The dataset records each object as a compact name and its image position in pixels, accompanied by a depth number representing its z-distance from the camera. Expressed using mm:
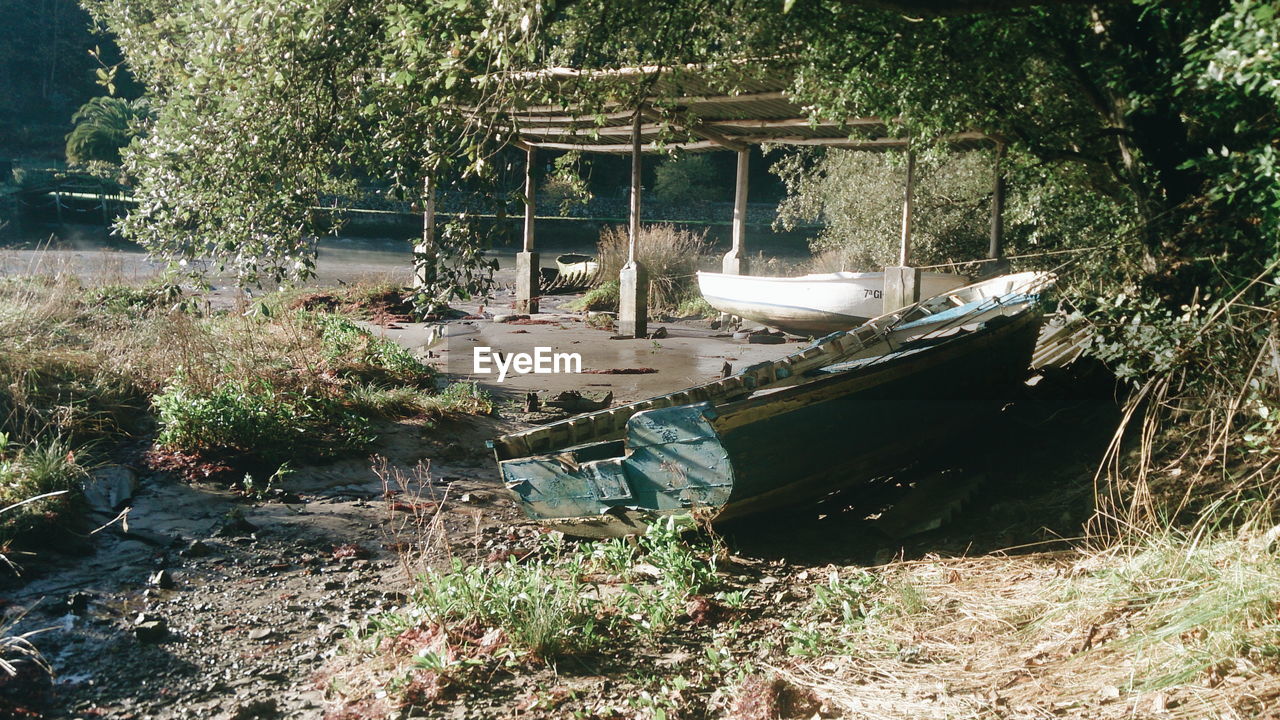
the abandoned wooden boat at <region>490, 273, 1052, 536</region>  5461
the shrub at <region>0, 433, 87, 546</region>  5660
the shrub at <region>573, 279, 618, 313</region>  18031
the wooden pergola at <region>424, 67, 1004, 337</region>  11859
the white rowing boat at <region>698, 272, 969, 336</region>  14117
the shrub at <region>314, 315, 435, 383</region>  9498
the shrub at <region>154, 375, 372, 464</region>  7238
